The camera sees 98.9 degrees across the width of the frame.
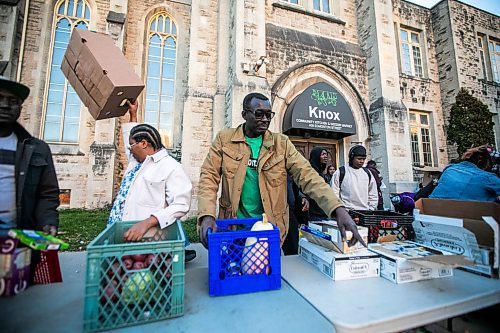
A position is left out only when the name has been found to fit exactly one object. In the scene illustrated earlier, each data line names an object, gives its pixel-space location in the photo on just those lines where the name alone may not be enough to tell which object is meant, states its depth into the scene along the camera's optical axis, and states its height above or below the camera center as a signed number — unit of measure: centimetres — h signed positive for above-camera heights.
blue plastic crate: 115 -39
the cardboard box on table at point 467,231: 137 -27
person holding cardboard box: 179 +8
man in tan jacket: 192 +23
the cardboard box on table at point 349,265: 133 -46
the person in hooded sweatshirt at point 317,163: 356 +52
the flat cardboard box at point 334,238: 141 -31
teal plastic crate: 90 -40
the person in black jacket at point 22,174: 139 +13
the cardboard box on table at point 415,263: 120 -41
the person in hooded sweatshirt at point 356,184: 339 +13
